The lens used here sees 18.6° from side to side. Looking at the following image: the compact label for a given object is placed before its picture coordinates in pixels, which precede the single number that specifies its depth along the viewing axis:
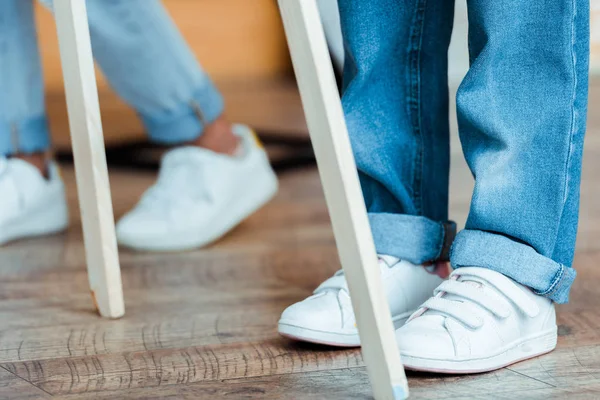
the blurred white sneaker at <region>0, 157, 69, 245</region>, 3.06
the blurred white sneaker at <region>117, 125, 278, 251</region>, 2.99
